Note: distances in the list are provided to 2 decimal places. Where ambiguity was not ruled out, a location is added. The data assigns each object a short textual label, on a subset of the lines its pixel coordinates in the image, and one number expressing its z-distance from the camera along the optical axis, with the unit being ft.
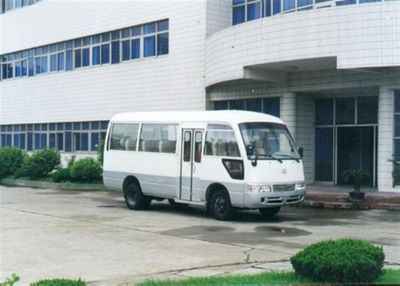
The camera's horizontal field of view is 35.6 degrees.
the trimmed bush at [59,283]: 17.62
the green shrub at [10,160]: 94.99
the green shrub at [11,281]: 14.96
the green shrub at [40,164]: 89.66
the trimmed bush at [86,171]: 82.76
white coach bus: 46.65
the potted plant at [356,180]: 57.16
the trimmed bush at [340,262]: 23.52
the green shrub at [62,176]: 85.10
